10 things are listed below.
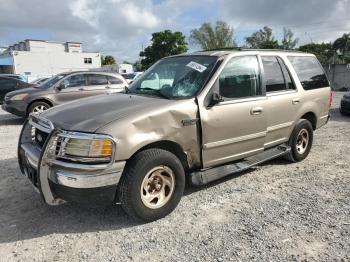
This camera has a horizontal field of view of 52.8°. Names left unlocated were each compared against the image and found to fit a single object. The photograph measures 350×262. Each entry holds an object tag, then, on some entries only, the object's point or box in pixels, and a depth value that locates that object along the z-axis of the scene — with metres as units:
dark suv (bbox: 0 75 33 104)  15.54
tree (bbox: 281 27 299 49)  65.69
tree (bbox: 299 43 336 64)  57.56
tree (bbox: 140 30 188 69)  55.44
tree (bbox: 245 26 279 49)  69.11
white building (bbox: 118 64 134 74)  61.56
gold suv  3.48
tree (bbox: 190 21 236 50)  65.12
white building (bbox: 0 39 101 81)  55.85
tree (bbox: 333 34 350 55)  73.50
